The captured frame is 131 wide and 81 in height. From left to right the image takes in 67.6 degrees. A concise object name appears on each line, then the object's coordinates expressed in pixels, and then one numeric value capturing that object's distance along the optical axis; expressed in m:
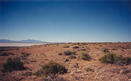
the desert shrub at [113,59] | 11.18
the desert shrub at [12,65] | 9.90
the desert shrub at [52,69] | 8.20
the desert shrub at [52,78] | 6.64
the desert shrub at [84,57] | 14.53
